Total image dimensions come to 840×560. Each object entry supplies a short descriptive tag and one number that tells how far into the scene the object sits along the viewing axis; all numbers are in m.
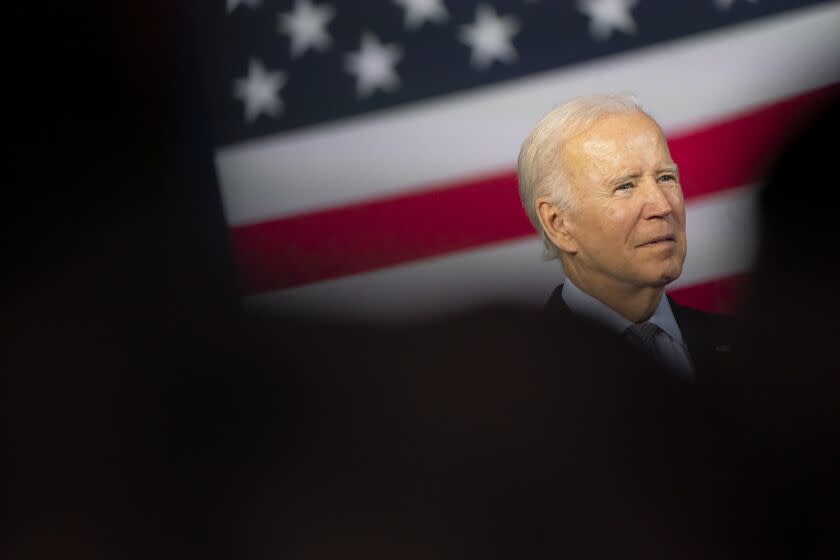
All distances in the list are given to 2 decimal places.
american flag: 8.74
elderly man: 8.59
